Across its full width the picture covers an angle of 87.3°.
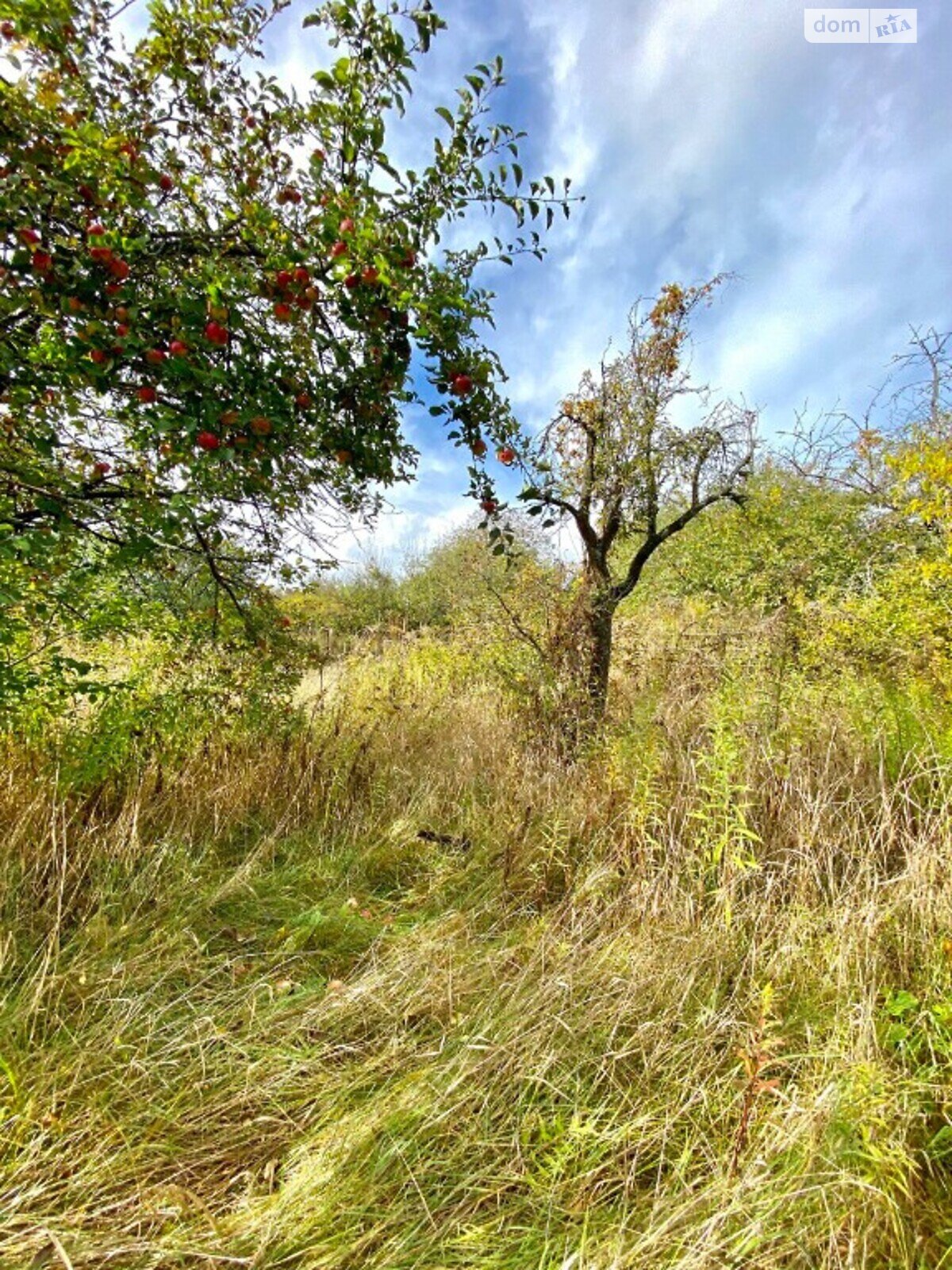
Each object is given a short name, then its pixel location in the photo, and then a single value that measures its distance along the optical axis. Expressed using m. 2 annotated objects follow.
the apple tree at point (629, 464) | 3.31
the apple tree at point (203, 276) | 1.31
